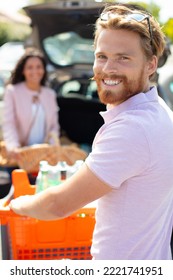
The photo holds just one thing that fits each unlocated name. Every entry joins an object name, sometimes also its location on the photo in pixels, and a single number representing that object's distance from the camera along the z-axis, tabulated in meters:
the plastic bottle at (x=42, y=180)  2.25
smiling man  1.55
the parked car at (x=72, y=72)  5.23
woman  3.94
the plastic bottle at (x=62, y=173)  2.29
